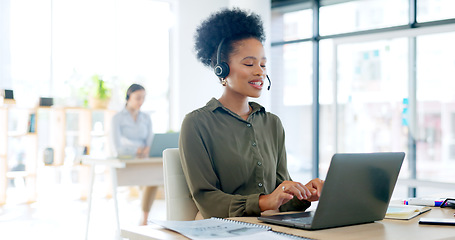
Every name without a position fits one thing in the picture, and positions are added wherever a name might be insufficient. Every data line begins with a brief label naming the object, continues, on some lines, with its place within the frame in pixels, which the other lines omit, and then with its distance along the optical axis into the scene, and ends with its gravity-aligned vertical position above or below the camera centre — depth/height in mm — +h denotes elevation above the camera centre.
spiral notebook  1120 -250
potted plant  6914 +326
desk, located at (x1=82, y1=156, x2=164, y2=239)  4043 -411
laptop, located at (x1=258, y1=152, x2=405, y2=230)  1213 -177
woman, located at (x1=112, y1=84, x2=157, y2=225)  5047 -72
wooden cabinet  6316 -268
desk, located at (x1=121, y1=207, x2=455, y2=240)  1155 -259
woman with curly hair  1634 -51
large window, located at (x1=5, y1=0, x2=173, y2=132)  6688 +943
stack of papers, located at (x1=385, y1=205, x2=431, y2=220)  1453 -264
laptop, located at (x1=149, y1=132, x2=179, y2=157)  3857 -171
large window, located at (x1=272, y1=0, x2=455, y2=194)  5527 +417
